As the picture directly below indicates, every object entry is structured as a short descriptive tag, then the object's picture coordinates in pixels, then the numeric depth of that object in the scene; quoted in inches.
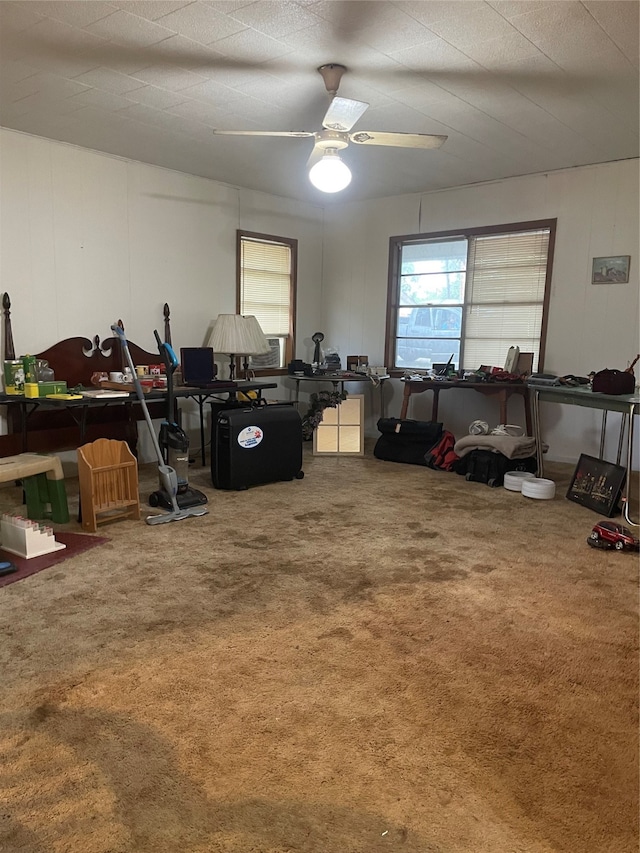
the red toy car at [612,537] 129.8
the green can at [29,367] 170.4
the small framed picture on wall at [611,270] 198.0
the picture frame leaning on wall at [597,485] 154.1
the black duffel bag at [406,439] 215.0
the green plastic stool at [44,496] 143.1
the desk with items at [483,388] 207.2
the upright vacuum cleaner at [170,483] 146.5
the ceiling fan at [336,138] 123.1
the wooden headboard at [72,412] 175.5
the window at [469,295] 221.1
